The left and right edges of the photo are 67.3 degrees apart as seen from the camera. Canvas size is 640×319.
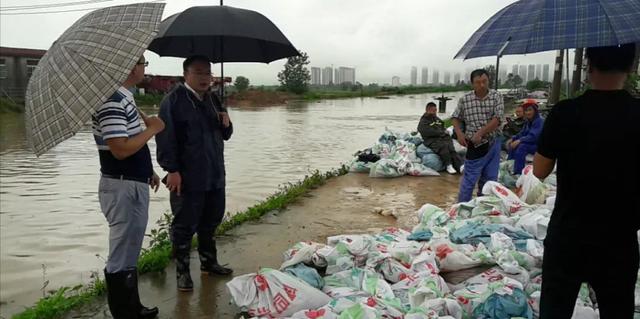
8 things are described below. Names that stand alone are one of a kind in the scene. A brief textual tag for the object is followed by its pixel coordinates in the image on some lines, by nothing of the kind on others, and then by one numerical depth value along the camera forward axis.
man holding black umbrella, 3.19
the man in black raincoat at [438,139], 8.52
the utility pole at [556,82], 13.19
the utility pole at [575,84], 10.40
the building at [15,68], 27.72
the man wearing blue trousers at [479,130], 4.70
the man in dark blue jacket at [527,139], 7.00
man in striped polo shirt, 2.46
